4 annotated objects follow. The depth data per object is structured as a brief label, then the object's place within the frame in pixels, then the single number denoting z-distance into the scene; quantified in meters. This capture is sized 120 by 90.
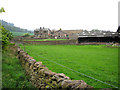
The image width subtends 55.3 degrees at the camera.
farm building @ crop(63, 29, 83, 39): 88.66
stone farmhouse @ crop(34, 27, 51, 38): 80.50
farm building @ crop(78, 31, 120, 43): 44.75
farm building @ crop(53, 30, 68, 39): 83.69
